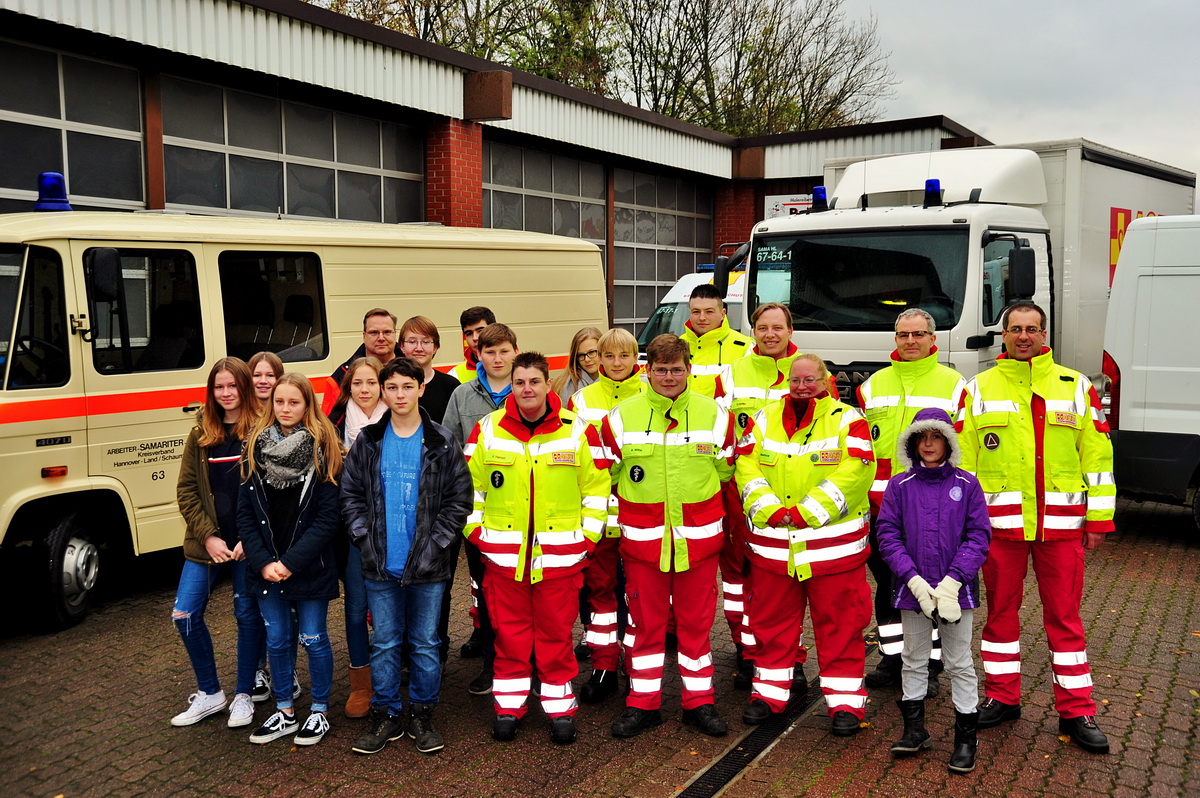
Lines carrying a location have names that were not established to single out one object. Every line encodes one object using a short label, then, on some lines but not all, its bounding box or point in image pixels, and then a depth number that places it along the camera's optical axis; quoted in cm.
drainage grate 445
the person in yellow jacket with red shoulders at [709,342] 625
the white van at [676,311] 1452
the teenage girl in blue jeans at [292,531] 484
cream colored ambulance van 628
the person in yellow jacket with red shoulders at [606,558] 546
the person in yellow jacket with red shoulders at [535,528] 489
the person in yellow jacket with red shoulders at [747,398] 560
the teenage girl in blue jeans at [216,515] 502
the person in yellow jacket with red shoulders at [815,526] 488
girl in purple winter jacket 461
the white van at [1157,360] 827
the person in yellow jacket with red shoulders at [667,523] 497
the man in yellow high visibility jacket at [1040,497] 490
